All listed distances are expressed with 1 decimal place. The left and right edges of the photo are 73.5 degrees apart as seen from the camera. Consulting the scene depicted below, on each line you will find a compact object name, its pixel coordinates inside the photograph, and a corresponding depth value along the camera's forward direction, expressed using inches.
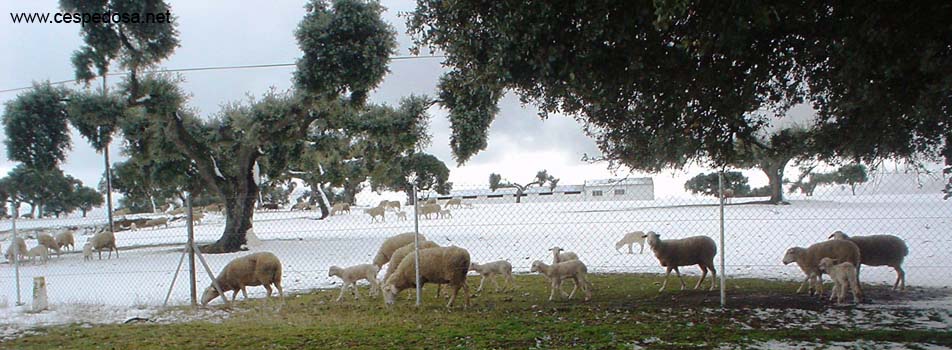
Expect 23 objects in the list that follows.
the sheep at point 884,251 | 383.6
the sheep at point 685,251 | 413.4
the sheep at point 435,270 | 361.4
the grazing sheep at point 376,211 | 1123.4
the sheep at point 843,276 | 334.0
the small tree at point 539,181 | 610.2
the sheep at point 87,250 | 778.8
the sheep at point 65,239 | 862.5
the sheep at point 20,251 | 791.7
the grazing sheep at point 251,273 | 408.5
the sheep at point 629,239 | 609.4
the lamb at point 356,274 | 411.2
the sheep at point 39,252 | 761.0
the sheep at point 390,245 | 505.5
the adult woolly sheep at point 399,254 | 412.7
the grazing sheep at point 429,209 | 1098.0
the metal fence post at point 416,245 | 350.6
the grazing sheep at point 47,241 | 833.6
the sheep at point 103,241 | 784.3
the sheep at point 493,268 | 411.5
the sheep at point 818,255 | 361.1
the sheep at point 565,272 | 381.7
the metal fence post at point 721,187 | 328.2
